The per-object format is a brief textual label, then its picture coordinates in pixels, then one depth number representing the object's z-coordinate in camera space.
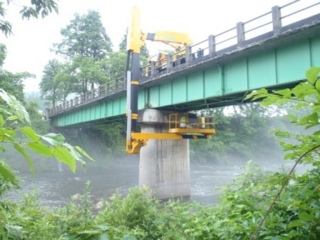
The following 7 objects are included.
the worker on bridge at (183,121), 20.62
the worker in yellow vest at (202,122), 21.46
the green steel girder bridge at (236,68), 10.50
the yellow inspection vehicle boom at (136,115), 18.80
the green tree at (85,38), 58.09
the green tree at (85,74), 45.28
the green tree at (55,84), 47.31
